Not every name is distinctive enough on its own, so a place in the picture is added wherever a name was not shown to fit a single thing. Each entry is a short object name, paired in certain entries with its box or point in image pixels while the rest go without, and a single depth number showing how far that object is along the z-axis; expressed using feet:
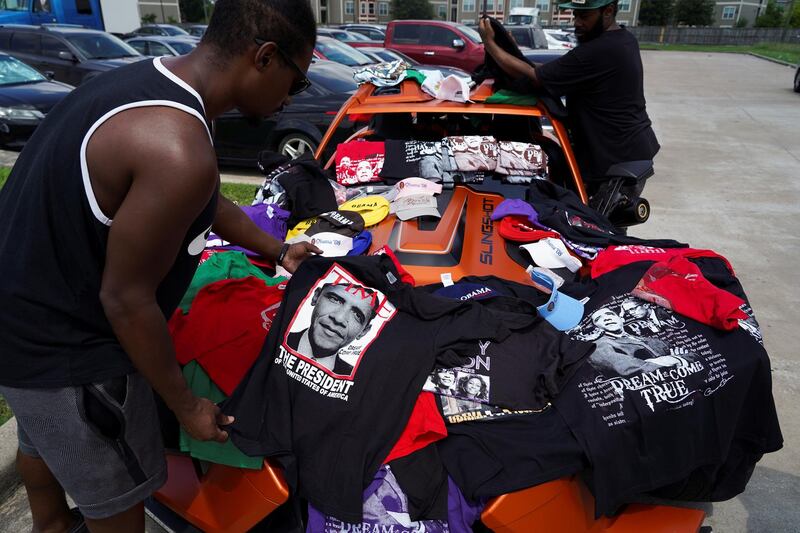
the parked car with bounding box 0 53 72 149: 25.61
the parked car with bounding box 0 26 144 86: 34.58
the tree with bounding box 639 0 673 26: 203.72
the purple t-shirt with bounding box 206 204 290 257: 10.11
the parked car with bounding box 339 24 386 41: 85.92
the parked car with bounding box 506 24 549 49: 55.77
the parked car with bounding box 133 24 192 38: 67.41
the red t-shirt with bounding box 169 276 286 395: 6.30
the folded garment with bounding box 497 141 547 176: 11.82
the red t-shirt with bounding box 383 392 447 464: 5.57
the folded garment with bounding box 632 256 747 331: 6.52
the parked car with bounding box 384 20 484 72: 51.62
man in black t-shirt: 11.93
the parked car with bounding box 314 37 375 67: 39.91
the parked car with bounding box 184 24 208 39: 73.96
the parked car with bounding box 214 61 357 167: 23.94
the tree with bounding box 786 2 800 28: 188.34
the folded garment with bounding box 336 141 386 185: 12.03
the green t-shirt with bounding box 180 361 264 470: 5.84
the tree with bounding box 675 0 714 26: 201.36
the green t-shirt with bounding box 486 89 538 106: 12.29
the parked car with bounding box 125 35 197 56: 43.42
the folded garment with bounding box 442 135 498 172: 11.76
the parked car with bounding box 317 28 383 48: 62.14
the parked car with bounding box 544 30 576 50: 68.44
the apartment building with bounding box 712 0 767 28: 239.91
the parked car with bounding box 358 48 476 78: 45.44
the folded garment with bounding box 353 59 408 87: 13.62
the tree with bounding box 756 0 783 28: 202.18
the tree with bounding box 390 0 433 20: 202.90
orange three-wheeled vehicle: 5.67
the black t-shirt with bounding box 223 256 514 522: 5.57
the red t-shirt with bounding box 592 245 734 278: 8.21
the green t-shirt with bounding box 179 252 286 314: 7.66
